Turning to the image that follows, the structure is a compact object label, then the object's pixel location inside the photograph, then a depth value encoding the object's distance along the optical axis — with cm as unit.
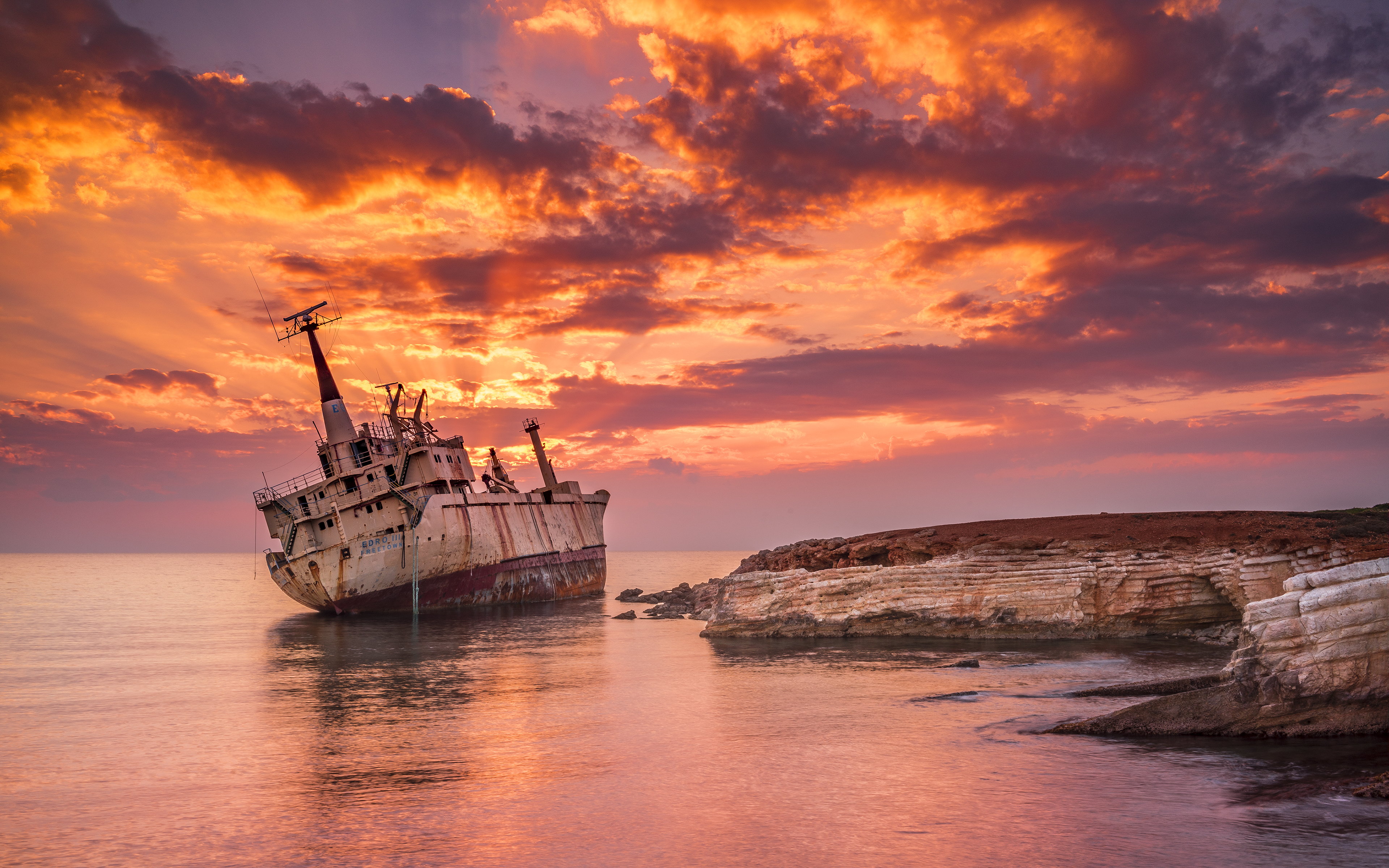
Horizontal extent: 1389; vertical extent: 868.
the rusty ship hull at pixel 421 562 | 5316
